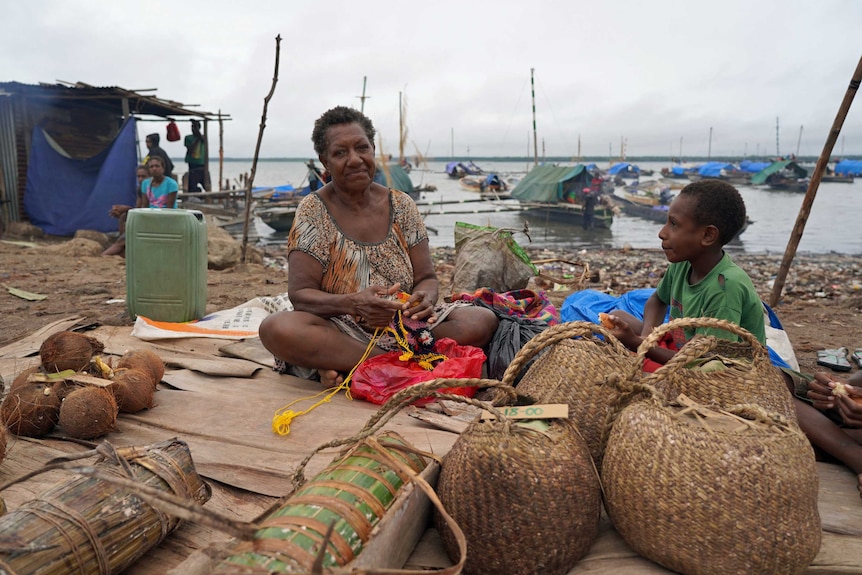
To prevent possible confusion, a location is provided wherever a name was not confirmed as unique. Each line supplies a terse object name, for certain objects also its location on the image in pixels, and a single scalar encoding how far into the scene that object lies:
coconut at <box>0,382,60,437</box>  2.21
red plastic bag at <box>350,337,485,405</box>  2.81
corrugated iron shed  10.16
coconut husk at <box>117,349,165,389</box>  2.70
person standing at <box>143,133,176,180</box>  8.91
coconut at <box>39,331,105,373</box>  2.54
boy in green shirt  2.36
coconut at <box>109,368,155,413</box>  2.46
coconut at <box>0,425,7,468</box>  1.88
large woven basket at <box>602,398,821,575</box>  1.34
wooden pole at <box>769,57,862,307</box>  3.82
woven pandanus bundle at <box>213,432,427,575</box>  1.12
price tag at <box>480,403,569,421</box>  1.52
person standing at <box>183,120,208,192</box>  12.61
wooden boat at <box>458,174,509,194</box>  26.85
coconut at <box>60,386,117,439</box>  2.19
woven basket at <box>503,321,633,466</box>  1.78
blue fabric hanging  10.21
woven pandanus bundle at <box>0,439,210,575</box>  1.28
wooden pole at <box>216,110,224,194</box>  16.25
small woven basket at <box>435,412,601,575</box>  1.40
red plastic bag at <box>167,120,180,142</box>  12.20
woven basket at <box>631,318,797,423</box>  1.76
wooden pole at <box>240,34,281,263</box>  6.44
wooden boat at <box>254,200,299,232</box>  15.05
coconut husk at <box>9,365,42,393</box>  2.34
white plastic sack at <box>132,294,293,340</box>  3.74
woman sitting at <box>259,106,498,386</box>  2.89
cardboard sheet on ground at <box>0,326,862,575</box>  1.60
